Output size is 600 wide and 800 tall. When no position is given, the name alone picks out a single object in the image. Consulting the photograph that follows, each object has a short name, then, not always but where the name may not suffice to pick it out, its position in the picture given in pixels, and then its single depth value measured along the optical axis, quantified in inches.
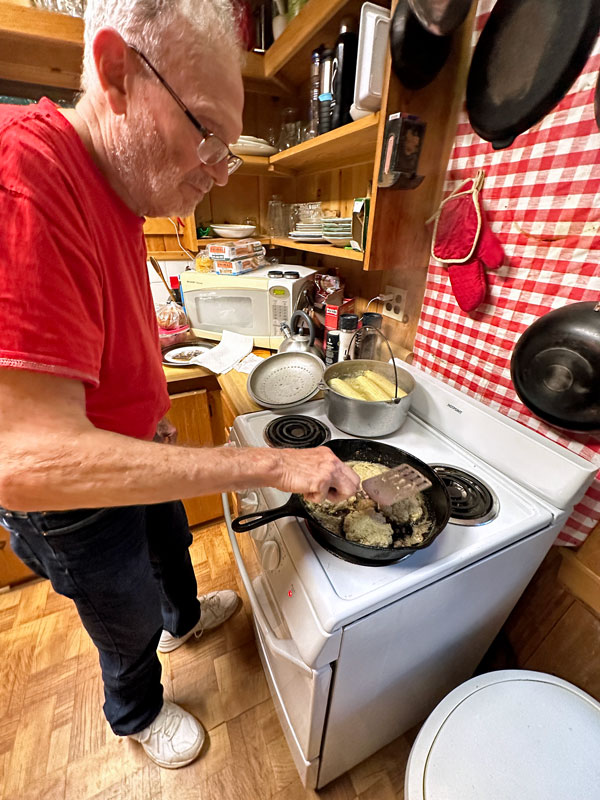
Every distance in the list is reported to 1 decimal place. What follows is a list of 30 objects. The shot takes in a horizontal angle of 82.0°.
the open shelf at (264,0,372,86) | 38.1
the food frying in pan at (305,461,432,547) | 24.5
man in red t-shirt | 16.3
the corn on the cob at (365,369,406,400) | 38.5
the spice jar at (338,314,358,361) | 45.0
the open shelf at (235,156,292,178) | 57.6
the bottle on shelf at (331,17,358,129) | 37.7
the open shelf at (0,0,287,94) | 44.3
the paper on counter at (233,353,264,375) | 54.1
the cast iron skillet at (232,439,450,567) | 22.5
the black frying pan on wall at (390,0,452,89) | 29.6
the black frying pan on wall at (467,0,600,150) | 24.9
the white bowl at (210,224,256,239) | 64.8
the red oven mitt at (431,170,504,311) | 33.1
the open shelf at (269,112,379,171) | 36.6
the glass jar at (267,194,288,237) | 70.4
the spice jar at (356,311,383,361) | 47.2
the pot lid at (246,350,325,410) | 41.7
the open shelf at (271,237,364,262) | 41.2
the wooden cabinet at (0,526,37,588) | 52.6
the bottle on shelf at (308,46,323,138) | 43.4
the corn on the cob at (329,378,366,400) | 38.0
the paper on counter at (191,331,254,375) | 55.5
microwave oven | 56.6
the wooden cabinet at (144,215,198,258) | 63.7
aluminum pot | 34.3
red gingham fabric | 26.5
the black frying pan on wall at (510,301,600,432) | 26.5
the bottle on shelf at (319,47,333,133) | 41.3
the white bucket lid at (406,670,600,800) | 24.5
